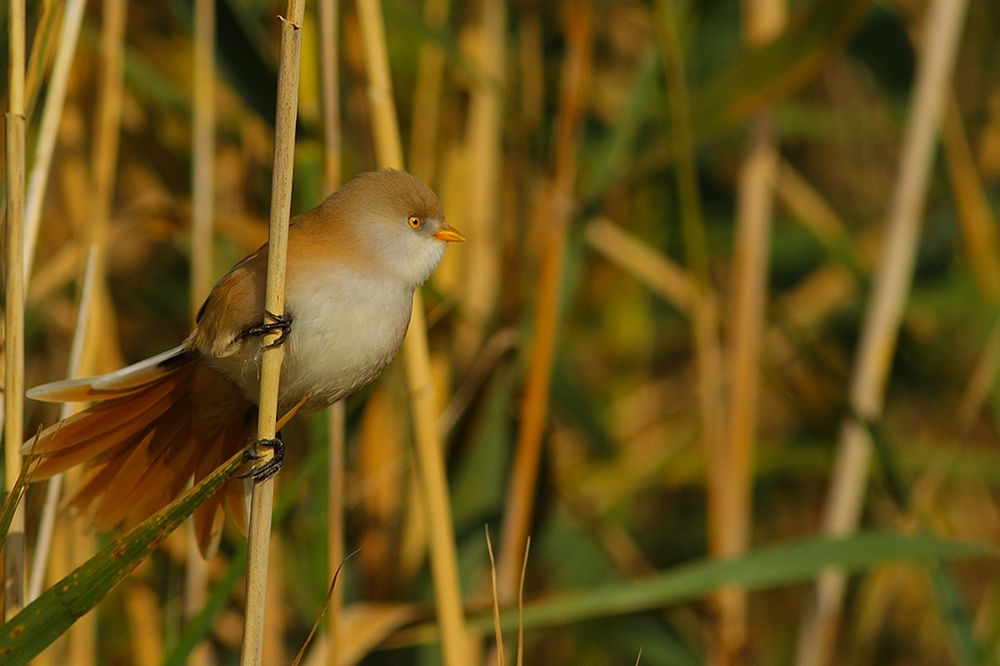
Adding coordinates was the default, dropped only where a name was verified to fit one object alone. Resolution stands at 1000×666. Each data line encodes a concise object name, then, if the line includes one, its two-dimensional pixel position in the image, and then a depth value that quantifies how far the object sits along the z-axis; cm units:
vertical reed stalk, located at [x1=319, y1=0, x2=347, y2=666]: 345
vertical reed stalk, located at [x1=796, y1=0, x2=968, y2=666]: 484
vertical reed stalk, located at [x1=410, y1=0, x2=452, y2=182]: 493
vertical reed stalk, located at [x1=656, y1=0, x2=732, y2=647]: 434
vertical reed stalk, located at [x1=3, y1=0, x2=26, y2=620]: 263
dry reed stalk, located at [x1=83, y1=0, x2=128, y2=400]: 407
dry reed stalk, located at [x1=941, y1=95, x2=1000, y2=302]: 530
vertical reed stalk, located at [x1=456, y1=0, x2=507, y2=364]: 519
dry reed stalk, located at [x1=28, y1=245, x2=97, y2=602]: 315
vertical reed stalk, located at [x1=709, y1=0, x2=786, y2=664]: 489
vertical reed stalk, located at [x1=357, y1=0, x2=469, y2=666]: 354
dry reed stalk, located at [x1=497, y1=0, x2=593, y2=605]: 463
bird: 308
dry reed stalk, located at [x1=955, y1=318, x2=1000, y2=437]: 501
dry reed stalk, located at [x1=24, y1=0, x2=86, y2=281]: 316
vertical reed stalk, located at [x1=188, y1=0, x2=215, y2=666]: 429
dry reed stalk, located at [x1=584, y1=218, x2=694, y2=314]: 548
